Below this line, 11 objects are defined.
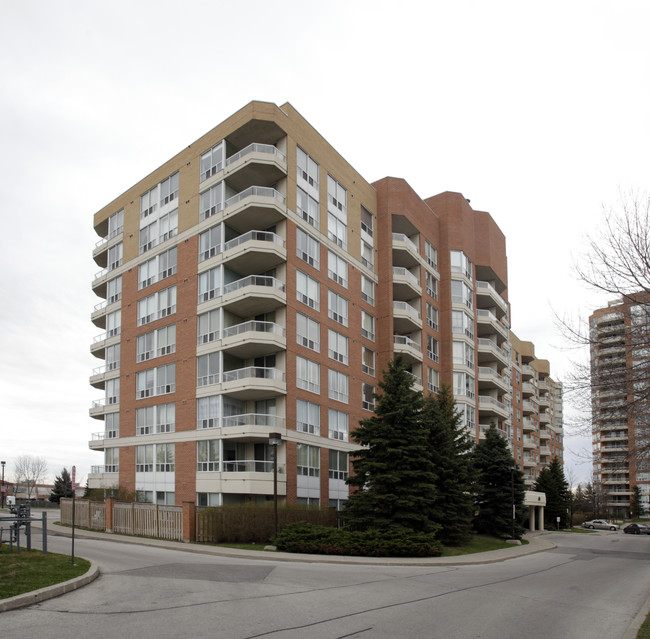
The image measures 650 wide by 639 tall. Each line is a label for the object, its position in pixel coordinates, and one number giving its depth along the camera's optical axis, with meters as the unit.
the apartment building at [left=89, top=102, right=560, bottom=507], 34.47
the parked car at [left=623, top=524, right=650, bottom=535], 71.62
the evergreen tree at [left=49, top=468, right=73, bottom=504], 77.12
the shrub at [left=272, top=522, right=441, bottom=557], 24.03
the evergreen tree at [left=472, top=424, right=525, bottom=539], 43.34
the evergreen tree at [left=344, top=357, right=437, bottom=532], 28.20
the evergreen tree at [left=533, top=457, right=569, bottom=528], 74.31
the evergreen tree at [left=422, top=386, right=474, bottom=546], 32.06
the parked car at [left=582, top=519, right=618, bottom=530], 78.66
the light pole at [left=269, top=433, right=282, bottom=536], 25.48
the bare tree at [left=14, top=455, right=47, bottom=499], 120.69
